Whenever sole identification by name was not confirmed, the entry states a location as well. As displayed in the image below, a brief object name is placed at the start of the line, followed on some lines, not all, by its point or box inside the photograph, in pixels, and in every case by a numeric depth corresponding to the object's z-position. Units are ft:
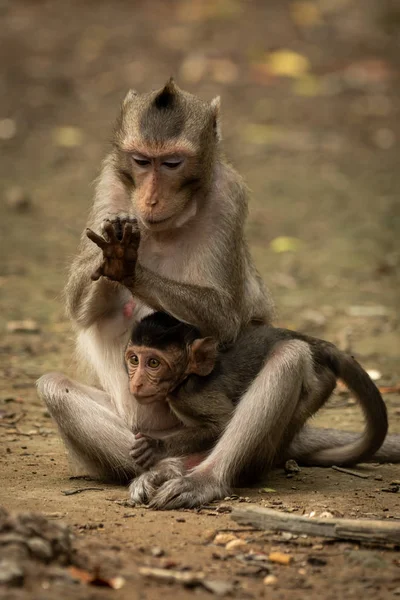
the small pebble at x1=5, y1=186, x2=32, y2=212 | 96.73
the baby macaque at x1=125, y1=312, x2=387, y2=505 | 42.19
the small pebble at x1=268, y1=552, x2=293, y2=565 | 33.88
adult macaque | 42.29
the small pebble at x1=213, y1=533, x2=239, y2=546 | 35.55
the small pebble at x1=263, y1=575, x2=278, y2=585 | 32.19
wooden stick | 35.06
